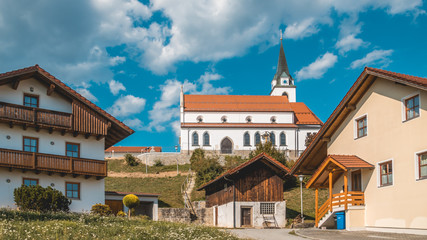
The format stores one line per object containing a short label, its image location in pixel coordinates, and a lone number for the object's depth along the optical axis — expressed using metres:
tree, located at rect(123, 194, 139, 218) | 32.38
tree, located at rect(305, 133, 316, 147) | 80.51
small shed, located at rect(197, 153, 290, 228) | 35.09
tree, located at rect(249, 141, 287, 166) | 62.66
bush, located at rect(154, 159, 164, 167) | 80.56
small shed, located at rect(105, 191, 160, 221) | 35.66
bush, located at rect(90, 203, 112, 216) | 30.43
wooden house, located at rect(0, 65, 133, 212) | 29.72
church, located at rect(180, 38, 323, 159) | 90.19
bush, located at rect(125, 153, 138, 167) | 77.76
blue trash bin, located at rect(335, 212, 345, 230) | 26.16
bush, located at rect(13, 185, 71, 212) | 27.34
